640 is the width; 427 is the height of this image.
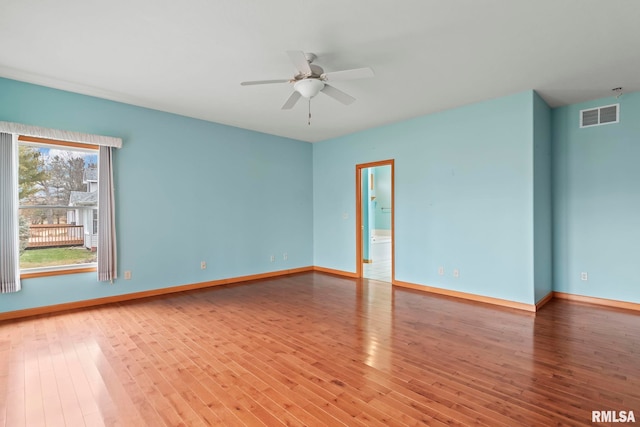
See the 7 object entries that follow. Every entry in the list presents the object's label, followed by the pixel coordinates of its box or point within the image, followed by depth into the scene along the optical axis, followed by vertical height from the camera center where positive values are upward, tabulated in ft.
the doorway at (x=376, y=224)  20.22 -1.08
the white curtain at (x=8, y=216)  11.88 +0.03
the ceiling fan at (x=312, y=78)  9.02 +4.16
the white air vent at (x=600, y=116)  13.87 +4.23
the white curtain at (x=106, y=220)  14.01 -0.20
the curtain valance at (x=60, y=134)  11.93 +3.34
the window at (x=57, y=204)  12.84 +0.52
